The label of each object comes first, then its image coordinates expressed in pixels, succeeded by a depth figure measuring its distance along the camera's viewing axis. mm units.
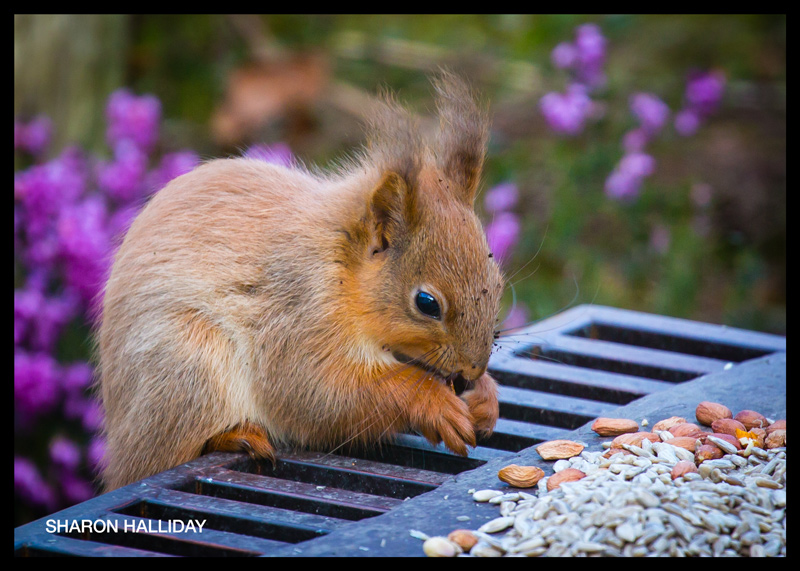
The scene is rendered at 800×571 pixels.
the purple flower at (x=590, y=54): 10242
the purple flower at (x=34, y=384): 7906
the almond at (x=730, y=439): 4953
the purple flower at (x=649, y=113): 10320
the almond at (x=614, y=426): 5234
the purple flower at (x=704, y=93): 10484
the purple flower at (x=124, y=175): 8977
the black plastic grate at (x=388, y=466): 4371
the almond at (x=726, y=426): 5125
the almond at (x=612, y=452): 4914
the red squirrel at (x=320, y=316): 5281
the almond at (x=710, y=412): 5344
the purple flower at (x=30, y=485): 8008
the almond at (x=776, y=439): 4918
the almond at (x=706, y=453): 4793
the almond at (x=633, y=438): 5004
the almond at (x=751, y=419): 5242
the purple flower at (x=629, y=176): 10008
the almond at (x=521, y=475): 4707
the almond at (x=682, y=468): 4574
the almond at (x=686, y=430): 5090
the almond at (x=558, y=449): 5000
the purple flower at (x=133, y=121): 9539
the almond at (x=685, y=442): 4891
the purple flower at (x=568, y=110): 10055
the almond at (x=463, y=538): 4059
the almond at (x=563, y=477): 4609
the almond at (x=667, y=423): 5247
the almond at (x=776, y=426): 5086
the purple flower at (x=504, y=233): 9141
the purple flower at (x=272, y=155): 7120
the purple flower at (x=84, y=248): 8125
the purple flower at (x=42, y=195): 8383
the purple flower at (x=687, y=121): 10525
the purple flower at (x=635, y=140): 10344
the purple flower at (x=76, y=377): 8141
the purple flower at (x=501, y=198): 10219
